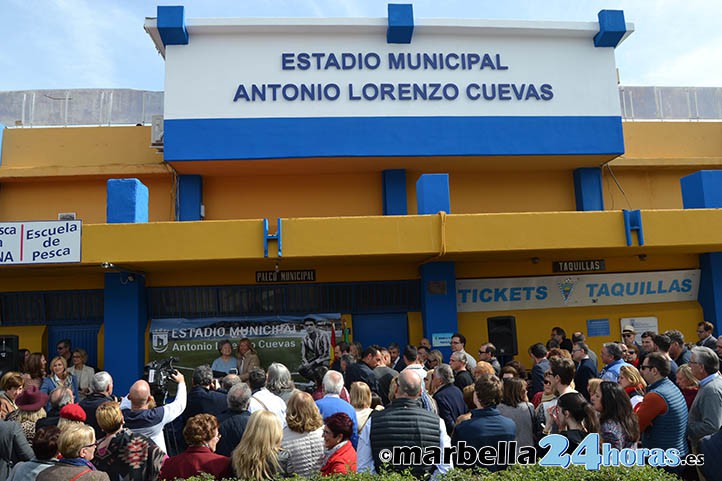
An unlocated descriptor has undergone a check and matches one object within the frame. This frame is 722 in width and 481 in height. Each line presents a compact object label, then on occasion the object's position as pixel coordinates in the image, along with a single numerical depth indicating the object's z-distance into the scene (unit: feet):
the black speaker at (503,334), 40.47
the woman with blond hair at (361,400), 18.24
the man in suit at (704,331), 31.11
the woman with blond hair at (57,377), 29.17
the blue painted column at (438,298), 38.42
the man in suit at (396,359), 30.86
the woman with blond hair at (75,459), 12.48
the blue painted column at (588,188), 45.96
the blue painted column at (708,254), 38.93
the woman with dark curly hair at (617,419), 15.26
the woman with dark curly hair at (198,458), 13.79
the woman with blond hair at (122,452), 14.64
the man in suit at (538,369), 24.81
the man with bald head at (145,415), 16.67
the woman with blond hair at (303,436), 14.67
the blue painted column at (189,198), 43.21
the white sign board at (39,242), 31.65
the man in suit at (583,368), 25.38
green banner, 38.91
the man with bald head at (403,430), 14.46
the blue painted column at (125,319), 35.75
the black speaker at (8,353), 38.14
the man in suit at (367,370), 24.23
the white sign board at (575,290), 40.81
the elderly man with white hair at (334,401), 17.17
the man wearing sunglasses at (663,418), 16.75
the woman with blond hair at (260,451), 13.48
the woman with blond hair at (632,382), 18.84
